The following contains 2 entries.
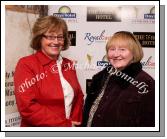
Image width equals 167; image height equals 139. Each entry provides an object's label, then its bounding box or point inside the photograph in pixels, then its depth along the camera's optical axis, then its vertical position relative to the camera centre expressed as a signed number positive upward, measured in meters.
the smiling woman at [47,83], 1.48 -0.07
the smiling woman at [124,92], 1.48 -0.12
